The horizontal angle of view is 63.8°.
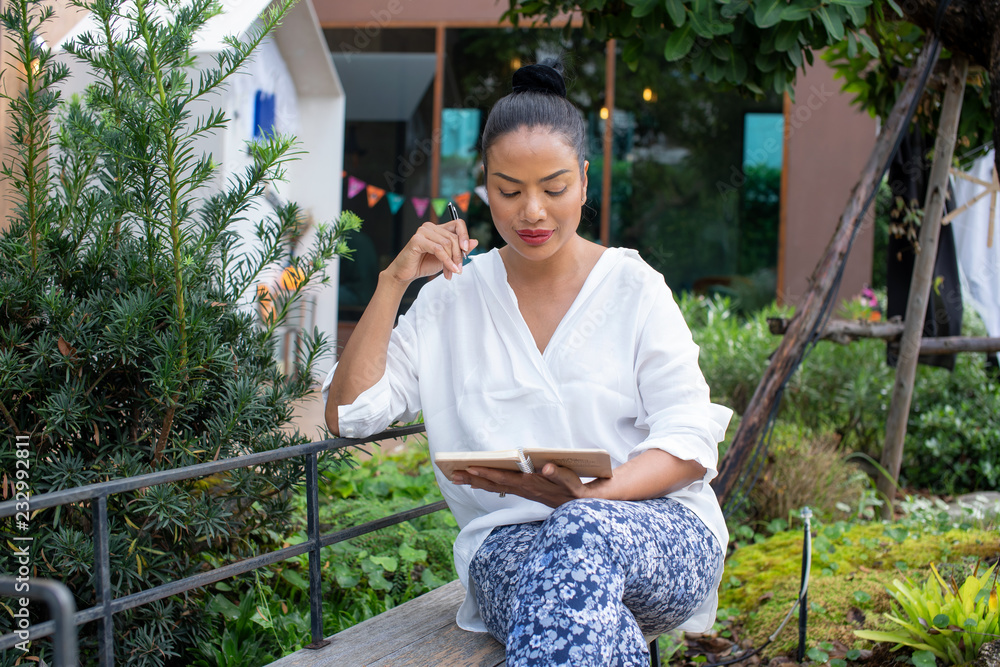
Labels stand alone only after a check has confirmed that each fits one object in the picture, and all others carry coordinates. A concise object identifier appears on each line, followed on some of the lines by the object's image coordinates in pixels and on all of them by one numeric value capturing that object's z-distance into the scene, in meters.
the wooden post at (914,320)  3.93
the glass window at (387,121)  8.84
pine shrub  1.72
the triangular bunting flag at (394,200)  8.79
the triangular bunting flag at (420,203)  8.78
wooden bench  1.78
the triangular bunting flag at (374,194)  8.28
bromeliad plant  2.11
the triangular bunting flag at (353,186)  8.55
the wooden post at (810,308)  3.25
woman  1.75
